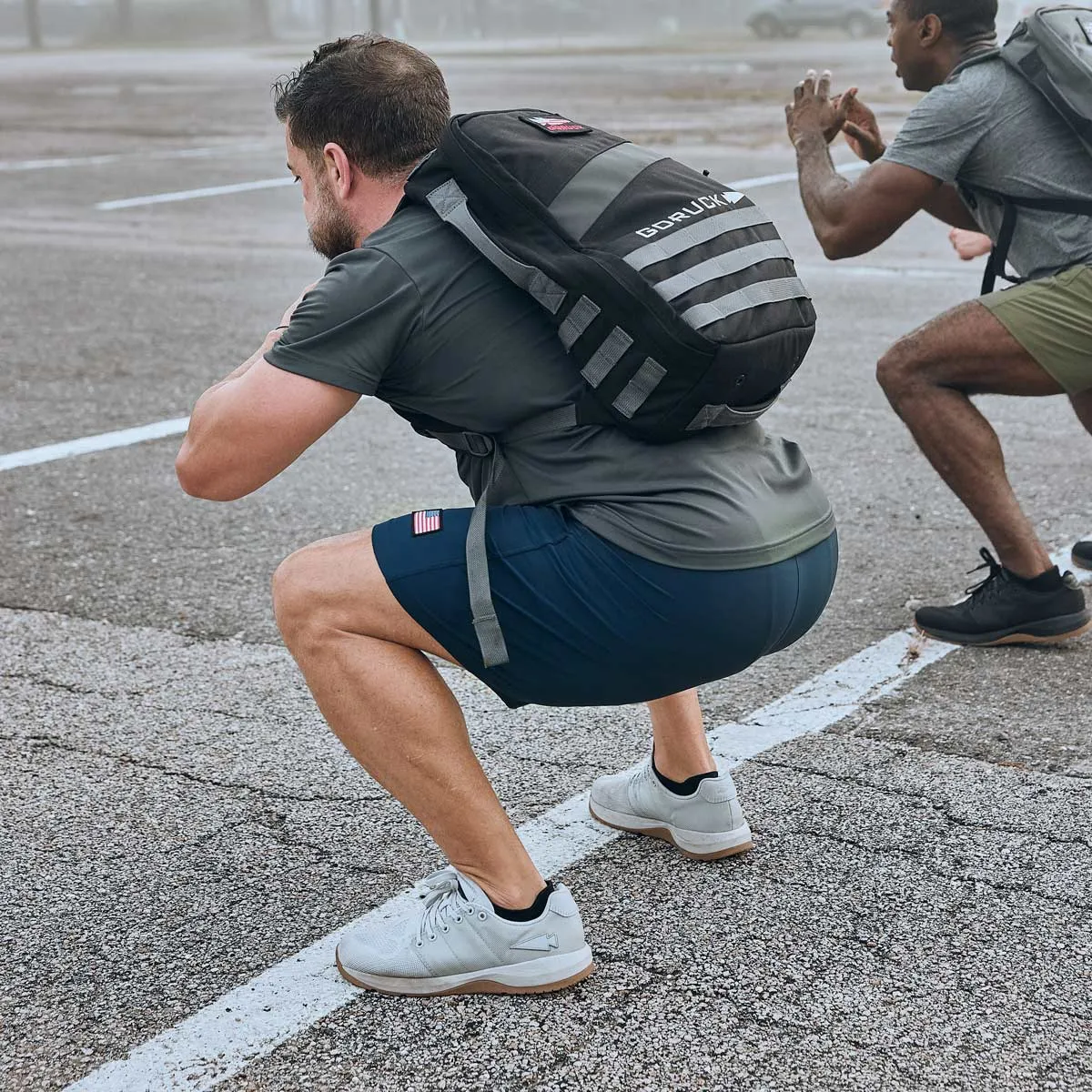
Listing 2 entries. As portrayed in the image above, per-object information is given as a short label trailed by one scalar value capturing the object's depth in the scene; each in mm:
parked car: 53250
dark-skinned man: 4164
